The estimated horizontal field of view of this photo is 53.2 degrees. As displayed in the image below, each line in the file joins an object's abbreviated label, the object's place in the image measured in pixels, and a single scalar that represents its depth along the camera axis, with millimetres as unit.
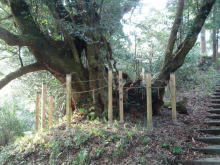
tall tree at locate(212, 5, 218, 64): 12436
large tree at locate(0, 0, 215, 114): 6355
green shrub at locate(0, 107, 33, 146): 9125
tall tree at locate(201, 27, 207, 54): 16931
